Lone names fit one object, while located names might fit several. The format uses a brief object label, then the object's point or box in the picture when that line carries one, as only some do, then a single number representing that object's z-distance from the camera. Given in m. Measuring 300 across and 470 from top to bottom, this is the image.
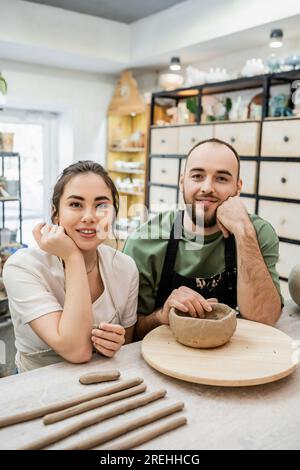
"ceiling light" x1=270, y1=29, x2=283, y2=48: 3.61
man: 1.50
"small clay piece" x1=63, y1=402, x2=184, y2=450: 0.74
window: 5.60
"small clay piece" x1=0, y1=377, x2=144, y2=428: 0.80
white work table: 0.77
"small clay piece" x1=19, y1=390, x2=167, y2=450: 0.74
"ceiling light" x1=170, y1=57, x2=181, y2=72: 4.64
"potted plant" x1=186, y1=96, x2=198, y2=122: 4.30
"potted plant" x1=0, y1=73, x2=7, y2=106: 3.38
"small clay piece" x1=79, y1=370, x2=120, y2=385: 0.95
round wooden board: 0.95
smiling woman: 1.10
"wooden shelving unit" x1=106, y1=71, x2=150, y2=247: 5.28
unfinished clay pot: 1.05
